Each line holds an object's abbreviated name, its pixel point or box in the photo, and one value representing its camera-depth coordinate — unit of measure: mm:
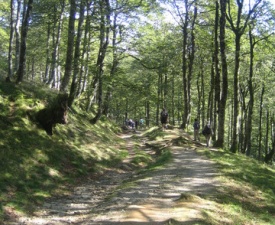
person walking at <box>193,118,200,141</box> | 24805
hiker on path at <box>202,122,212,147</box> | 22802
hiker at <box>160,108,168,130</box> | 28131
